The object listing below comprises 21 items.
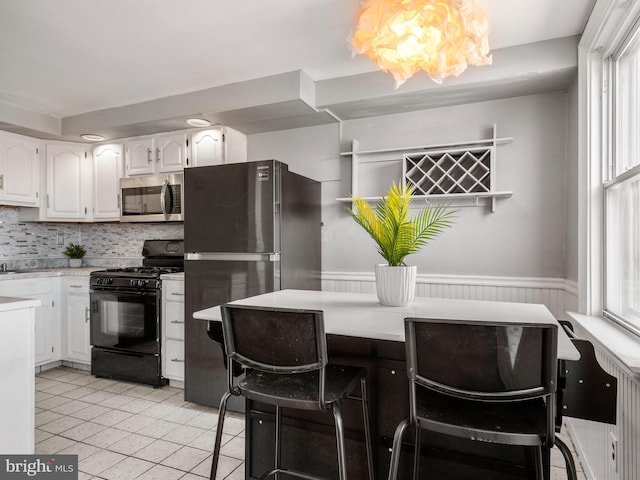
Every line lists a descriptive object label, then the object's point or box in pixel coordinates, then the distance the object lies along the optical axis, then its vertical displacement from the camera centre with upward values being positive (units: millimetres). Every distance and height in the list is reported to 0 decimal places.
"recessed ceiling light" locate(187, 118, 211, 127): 3394 +1028
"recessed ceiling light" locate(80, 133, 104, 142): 3857 +1029
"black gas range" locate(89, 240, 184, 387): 3268 -698
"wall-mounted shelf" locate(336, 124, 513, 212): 2939 +533
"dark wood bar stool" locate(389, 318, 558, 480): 1067 -382
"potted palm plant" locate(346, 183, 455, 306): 1721 -19
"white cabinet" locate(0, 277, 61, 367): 3520 -669
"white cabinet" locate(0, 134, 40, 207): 3633 +668
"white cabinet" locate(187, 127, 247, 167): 3480 +827
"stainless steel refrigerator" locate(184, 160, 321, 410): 2715 -24
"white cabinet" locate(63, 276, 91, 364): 3680 -715
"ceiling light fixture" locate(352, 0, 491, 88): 1390 +746
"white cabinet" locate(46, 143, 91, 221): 3975 +606
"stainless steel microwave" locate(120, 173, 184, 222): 3568 +393
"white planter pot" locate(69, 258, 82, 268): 4332 -226
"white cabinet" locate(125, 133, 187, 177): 3615 +809
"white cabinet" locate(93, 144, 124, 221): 3971 +613
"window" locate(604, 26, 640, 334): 1740 +208
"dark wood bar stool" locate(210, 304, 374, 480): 1305 -411
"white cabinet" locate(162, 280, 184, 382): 3189 -714
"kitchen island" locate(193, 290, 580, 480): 1439 -703
